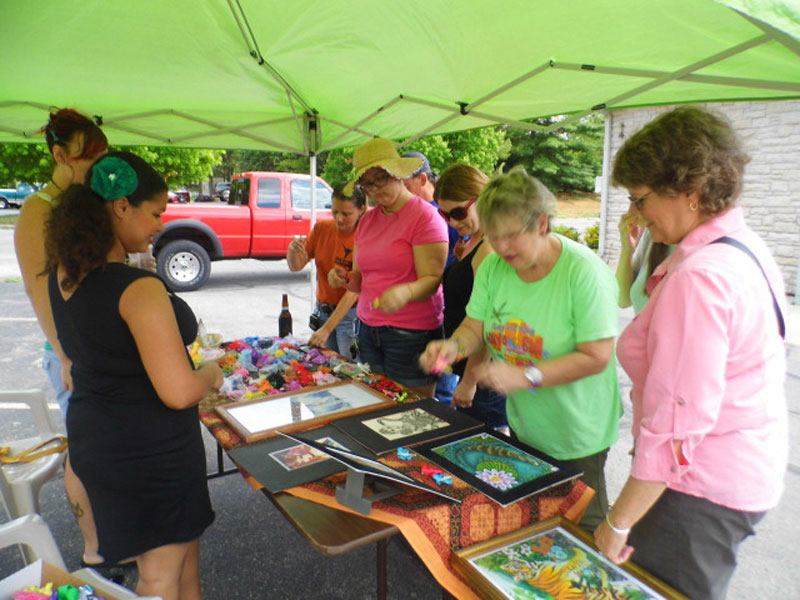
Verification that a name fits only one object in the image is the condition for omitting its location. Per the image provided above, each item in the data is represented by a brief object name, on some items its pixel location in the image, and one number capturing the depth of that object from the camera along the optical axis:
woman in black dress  1.32
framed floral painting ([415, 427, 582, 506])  1.38
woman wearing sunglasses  2.14
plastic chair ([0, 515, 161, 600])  1.57
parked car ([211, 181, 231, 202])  23.22
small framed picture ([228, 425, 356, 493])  1.41
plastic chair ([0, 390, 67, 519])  2.19
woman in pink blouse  1.02
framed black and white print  1.64
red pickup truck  8.57
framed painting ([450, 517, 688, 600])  1.11
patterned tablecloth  1.22
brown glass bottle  3.28
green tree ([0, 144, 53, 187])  12.44
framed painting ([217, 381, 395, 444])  1.75
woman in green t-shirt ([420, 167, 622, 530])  1.54
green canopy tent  2.08
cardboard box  1.11
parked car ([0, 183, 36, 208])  30.56
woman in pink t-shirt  2.44
